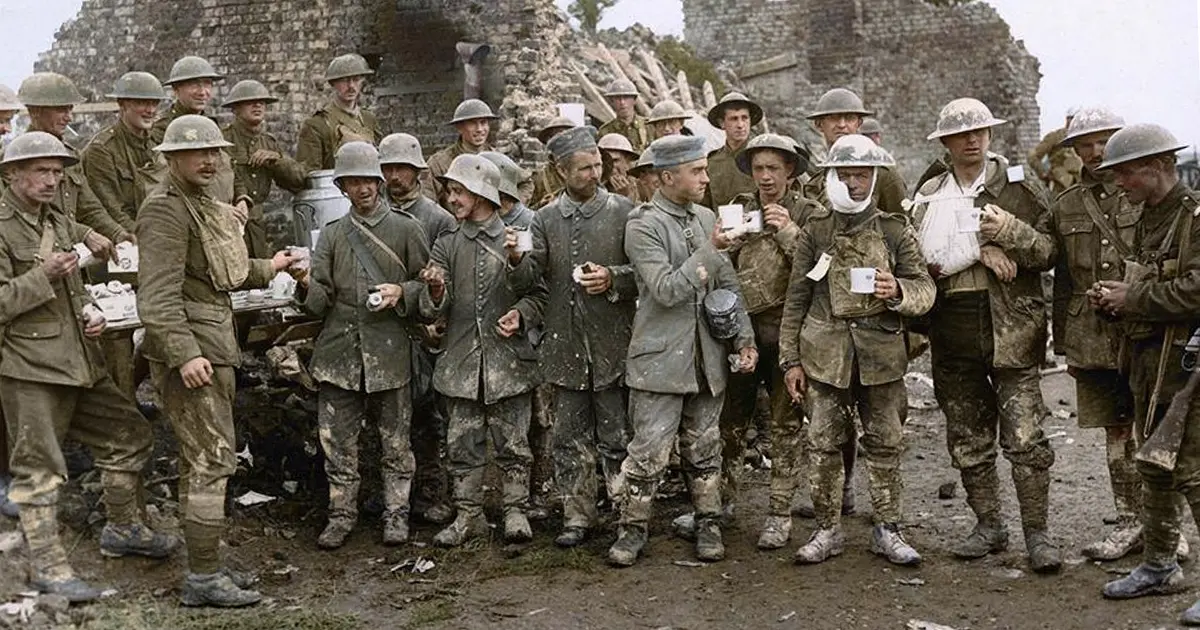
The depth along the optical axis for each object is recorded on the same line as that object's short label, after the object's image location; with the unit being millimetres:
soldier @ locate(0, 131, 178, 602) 5293
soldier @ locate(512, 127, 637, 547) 6195
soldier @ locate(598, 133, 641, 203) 8203
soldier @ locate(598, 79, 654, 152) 10406
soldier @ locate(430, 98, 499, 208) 8477
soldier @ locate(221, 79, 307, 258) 8438
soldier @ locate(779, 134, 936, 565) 5703
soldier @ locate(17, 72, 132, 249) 6680
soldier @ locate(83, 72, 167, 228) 7266
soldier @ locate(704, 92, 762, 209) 7438
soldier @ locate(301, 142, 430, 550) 6371
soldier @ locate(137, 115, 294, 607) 5324
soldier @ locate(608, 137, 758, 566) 5840
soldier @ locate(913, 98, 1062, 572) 5645
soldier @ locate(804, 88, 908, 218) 6758
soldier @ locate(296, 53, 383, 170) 8883
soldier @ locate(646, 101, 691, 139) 8727
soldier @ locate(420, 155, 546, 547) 6316
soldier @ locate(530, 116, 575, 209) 9125
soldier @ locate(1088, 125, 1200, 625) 4922
